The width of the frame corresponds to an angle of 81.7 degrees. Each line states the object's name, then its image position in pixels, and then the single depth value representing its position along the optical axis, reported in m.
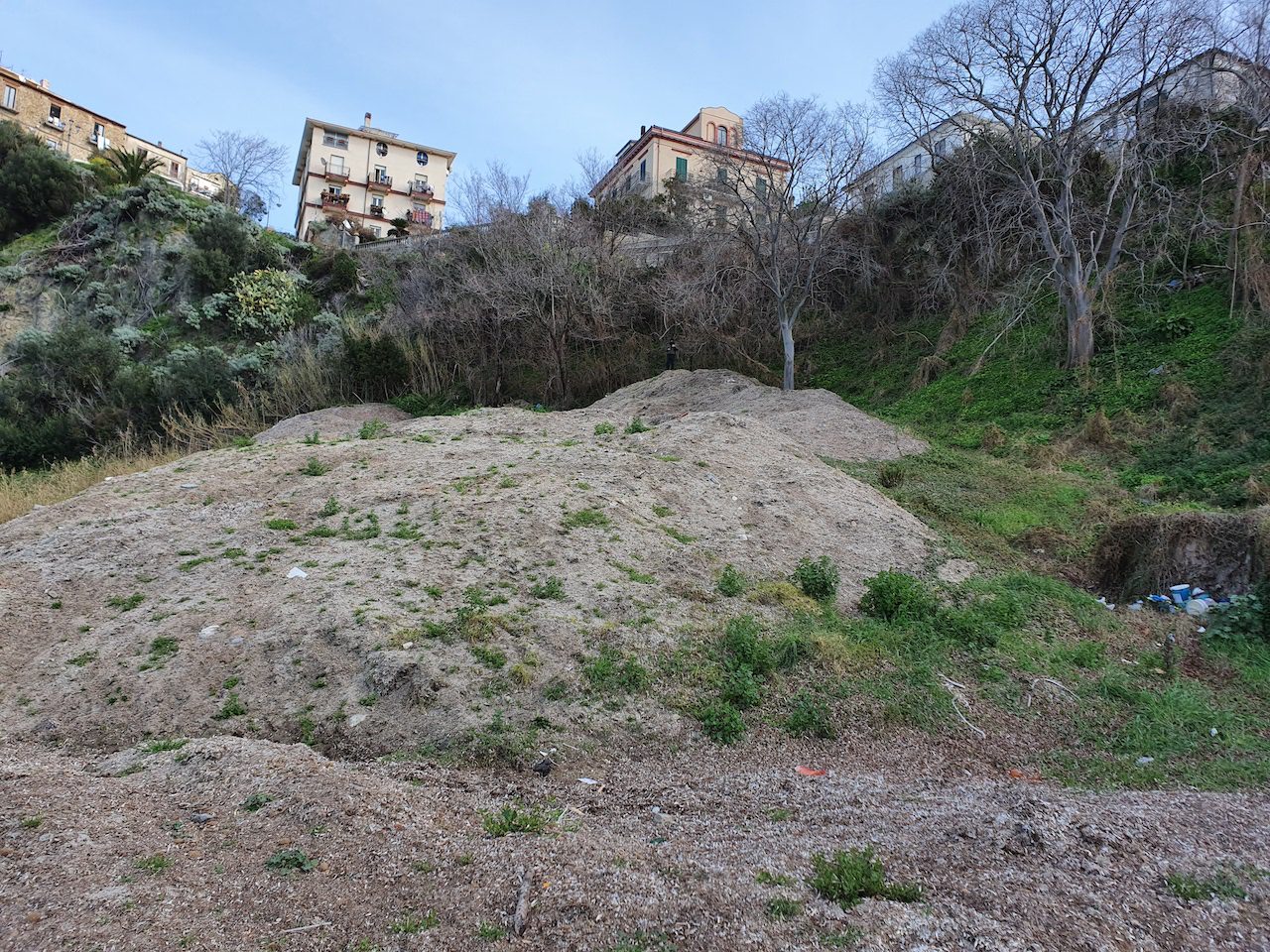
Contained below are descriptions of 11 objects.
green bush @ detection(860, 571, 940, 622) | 5.63
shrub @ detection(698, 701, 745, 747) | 4.19
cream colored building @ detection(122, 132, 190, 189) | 54.31
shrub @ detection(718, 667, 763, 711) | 4.46
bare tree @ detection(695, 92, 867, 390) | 16.52
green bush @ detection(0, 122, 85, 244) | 28.22
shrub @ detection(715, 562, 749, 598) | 5.75
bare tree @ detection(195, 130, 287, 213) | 38.66
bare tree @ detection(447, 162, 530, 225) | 19.18
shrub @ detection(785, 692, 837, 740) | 4.31
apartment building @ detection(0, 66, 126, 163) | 43.22
